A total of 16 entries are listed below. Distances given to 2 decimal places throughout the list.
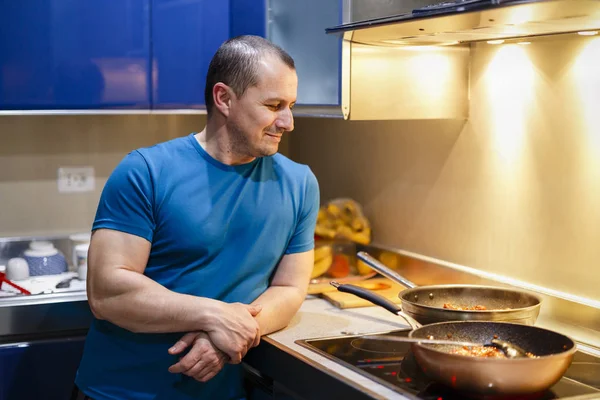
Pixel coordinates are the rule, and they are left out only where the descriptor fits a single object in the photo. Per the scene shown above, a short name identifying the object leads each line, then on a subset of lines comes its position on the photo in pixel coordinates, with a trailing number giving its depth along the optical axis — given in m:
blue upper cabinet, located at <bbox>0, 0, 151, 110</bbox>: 2.52
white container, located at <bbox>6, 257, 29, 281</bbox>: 2.64
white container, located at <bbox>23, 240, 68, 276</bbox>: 2.73
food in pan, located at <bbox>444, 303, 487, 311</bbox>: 1.86
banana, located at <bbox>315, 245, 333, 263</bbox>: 2.66
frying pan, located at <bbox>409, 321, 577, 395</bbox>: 1.45
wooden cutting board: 2.27
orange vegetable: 2.68
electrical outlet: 3.00
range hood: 1.53
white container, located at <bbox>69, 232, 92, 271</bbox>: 2.88
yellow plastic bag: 2.79
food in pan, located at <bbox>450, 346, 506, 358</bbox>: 1.61
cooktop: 1.56
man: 1.82
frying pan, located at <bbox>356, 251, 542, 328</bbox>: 1.78
